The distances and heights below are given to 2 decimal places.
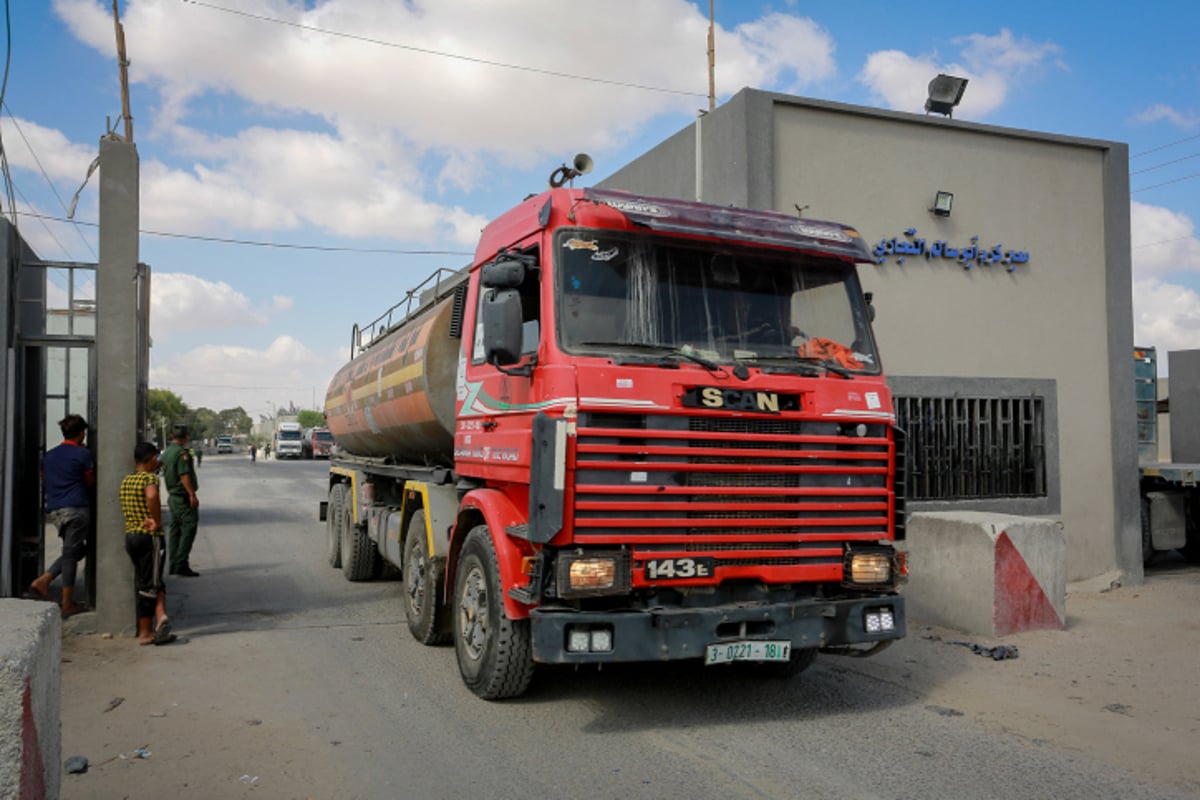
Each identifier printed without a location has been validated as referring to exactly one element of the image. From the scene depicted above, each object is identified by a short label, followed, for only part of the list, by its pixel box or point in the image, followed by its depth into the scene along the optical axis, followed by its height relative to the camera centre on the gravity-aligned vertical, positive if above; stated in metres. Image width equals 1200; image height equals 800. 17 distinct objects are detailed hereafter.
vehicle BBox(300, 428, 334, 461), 57.77 -0.66
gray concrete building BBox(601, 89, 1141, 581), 10.77 +1.94
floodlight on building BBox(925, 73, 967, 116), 12.09 +4.44
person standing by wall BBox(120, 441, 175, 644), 7.49 -0.88
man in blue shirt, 7.86 -0.50
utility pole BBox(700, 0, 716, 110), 20.47 +8.04
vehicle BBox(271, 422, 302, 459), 65.62 -0.53
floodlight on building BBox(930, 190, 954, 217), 11.27 +2.78
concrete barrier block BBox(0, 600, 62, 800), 2.53 -0.78
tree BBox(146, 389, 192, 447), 89.81 +2.77
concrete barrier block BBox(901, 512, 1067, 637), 7.96 -1.23
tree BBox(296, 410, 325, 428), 138.50 +2.41
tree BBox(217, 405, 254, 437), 158.12 +2.17
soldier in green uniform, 10.99 -0.76
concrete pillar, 7.62 +0.55
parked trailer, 13.59 -1.10
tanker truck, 4.91 -0.09
